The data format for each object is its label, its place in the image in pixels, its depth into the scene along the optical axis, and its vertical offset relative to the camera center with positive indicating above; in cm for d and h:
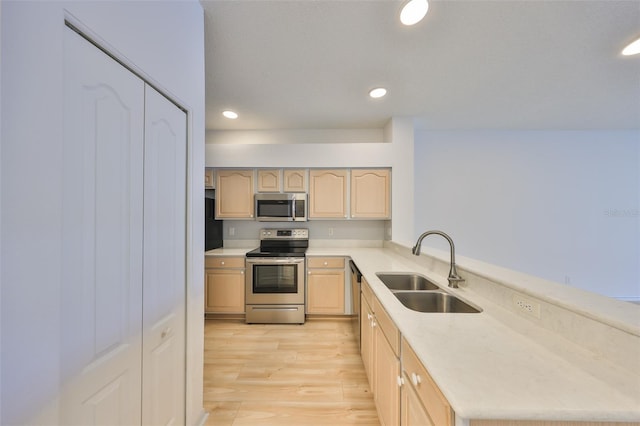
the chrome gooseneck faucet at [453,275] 156 -41
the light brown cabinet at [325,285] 300 -92
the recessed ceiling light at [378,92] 246 +132
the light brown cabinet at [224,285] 299 -92
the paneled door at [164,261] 109 -24
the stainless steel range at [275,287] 294 -93
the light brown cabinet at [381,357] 115 -86
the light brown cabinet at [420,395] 72 -63
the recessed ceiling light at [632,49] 181 +134
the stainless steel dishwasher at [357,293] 209 -76
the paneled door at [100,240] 76 -10
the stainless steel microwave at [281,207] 326 +10
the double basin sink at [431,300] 142 -56
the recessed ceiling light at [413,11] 139 +126
